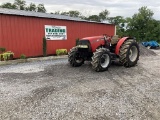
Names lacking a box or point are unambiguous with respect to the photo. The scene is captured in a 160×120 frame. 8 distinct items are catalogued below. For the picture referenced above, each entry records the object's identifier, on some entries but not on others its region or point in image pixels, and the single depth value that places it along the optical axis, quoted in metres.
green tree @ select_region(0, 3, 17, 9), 27.12
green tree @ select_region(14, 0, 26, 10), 31.08
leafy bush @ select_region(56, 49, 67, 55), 8.97
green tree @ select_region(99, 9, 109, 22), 38.91
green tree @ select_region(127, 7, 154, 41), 24.02
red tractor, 5.08
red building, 7.62
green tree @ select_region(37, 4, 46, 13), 33.42
